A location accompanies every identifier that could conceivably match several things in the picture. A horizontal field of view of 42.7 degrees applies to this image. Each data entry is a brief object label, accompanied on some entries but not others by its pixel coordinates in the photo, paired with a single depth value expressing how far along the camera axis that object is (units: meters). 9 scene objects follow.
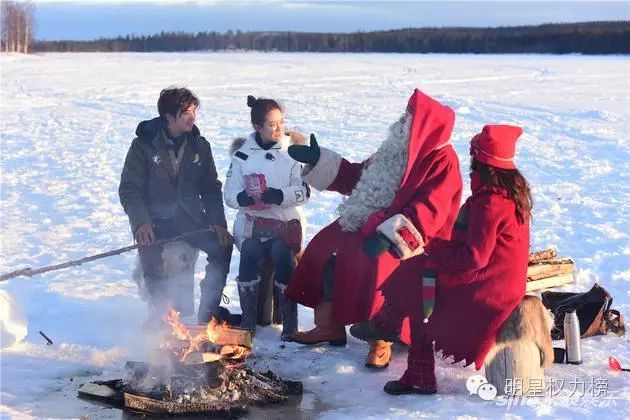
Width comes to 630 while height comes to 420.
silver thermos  4.73
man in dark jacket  5.39
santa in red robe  4.35
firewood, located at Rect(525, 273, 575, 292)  5.01
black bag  5.15
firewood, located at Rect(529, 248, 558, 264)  5.16
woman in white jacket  5.23
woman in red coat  4.25
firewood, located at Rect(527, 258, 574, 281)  5.05
